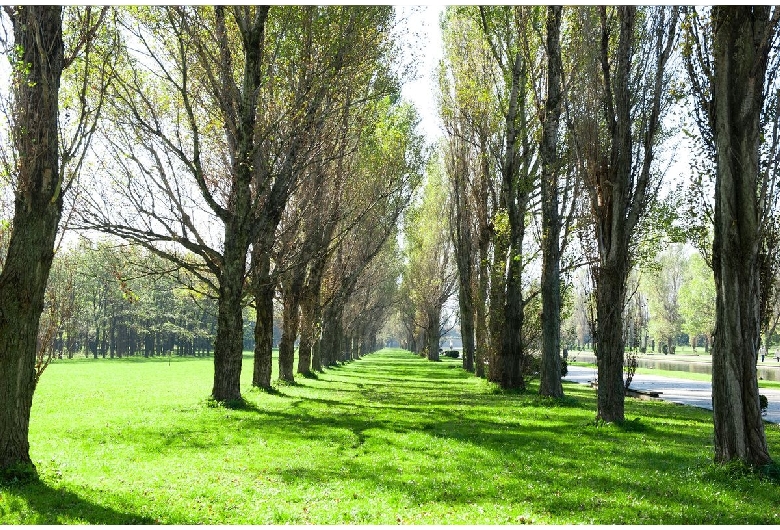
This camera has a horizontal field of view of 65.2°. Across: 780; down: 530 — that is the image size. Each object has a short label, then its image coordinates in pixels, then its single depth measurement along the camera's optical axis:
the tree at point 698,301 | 78.44
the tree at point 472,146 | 26.05
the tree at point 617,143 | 13.46
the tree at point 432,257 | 50.08
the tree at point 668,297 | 96.25
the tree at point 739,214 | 9.21
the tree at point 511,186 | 22.23
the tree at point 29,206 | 8.38
